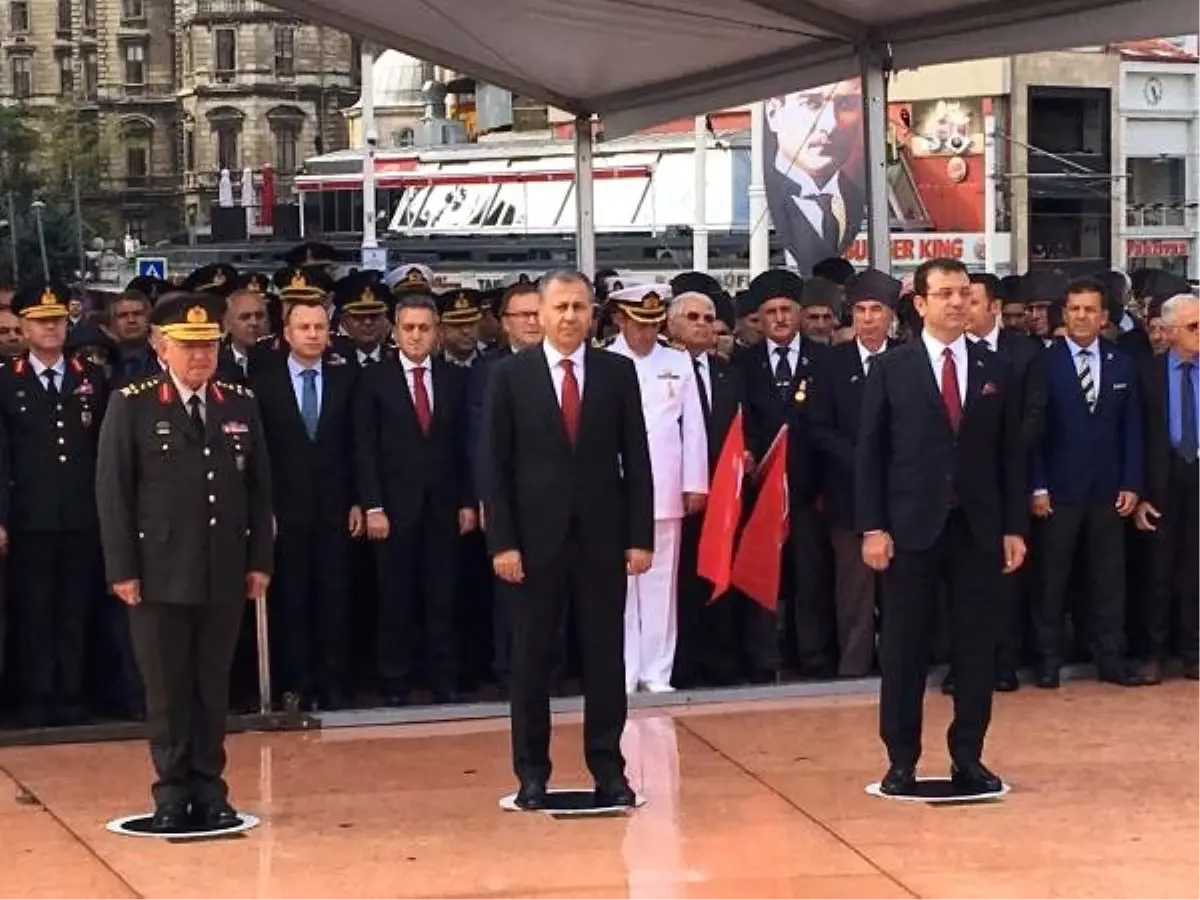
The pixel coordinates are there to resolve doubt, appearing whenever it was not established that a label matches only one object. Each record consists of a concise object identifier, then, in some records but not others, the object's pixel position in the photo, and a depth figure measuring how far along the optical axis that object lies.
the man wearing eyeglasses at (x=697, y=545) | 9.55
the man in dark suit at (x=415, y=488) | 9.15
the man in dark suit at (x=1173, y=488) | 9.70
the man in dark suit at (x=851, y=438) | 9.66
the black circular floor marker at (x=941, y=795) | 7.66
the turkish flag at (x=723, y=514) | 9.46
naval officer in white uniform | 9.27
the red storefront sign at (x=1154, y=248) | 62.62
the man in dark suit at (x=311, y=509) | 9.02
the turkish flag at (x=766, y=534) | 9.57
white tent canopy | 10.13
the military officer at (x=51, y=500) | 8.69
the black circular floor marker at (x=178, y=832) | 7.22
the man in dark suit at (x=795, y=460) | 9.79
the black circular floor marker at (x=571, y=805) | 7.48
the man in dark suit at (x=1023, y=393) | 9.43
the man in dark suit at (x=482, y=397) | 9.18
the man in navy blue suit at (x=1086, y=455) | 9.59
